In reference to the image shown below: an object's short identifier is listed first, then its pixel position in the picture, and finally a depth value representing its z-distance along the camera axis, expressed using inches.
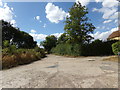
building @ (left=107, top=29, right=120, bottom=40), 1149.9
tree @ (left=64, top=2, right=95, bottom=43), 742.5
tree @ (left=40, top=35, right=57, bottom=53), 1878.7
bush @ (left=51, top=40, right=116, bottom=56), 656.4
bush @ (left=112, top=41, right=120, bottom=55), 421.4
